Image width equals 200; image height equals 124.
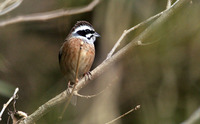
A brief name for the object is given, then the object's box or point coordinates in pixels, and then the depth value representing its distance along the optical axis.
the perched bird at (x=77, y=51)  8.28
